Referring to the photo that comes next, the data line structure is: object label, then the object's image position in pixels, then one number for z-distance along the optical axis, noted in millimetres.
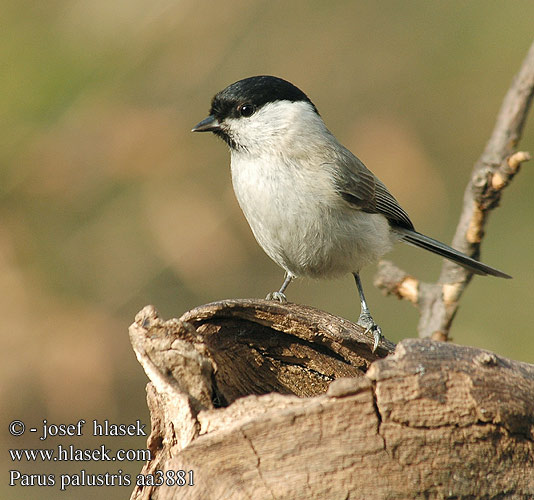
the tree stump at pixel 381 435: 3049
